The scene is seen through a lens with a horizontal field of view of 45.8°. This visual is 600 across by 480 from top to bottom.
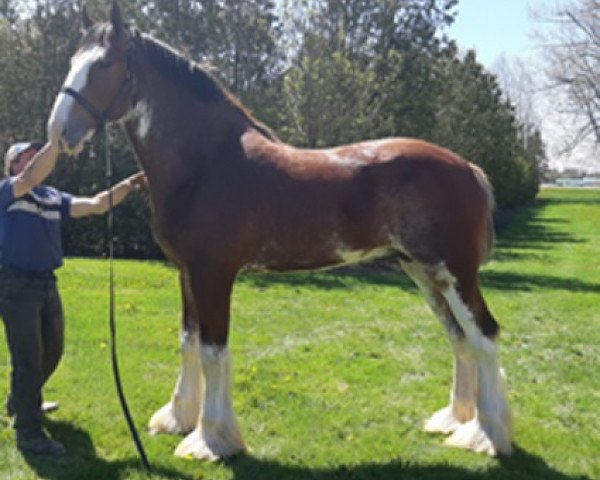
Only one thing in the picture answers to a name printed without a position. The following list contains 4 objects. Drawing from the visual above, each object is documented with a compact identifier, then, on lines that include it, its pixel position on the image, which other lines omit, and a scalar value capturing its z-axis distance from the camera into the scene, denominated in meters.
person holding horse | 4.45
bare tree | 19.03
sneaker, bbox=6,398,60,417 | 4.97
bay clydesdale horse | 4.36
